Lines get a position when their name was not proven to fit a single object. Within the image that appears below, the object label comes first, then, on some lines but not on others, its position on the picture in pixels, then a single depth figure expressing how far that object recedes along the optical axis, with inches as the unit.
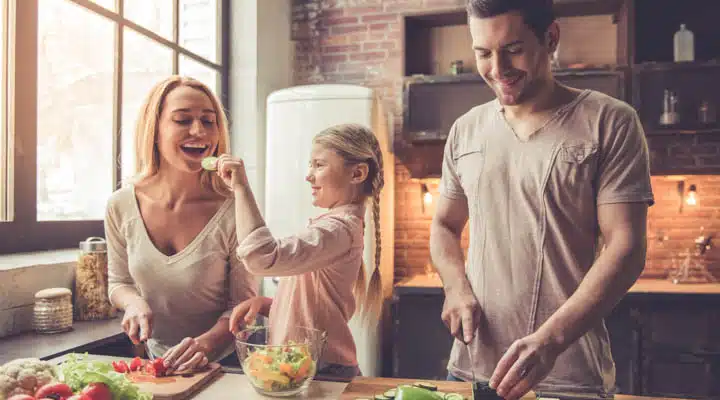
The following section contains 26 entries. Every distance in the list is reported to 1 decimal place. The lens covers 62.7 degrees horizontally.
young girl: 52.1
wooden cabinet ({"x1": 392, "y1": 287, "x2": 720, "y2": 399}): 119.3
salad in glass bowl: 45.2
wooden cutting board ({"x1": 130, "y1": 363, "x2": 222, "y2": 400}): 45.8
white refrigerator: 132.3
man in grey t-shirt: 48.8
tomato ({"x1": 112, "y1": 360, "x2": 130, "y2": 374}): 49.9
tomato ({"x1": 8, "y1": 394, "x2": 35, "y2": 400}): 36.9
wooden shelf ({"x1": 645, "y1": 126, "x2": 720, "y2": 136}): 129.2
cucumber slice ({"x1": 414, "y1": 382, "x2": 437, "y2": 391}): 44.5
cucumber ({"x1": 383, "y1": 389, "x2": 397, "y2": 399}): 42.6
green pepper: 40.8
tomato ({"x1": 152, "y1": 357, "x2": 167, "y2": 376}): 49.8
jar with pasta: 84.6
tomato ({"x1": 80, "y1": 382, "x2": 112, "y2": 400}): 39.1
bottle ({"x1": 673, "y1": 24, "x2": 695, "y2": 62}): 132.6
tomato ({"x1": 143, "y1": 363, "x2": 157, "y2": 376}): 49.8
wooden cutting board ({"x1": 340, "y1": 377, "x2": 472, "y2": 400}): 46.0
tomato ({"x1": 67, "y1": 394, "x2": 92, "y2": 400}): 37.6
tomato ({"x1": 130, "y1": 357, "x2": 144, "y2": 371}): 51.3
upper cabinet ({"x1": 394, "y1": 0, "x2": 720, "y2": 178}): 130.3
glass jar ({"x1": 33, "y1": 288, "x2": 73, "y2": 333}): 75.8
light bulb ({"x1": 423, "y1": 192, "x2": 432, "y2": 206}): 156.0
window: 87.7
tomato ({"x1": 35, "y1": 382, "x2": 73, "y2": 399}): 39.0
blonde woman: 60.7
